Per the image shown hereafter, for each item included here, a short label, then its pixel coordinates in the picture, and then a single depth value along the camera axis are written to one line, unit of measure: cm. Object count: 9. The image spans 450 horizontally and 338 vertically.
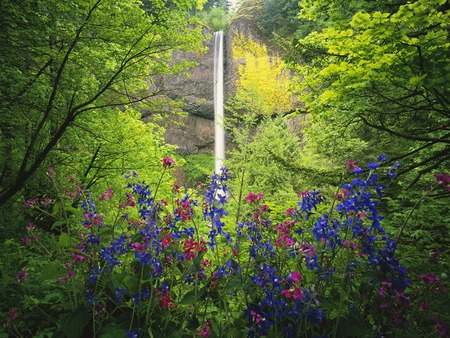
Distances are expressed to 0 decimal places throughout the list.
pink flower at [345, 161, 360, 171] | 197
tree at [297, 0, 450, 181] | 277
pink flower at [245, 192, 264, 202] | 202
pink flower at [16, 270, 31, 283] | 204
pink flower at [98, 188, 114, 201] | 247
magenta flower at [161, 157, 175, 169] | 196
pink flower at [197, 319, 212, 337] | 172
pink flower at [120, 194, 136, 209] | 201
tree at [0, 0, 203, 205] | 307
